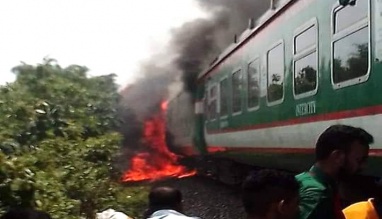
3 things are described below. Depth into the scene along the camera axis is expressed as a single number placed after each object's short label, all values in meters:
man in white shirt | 4.34
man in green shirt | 3.68
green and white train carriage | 6.65
